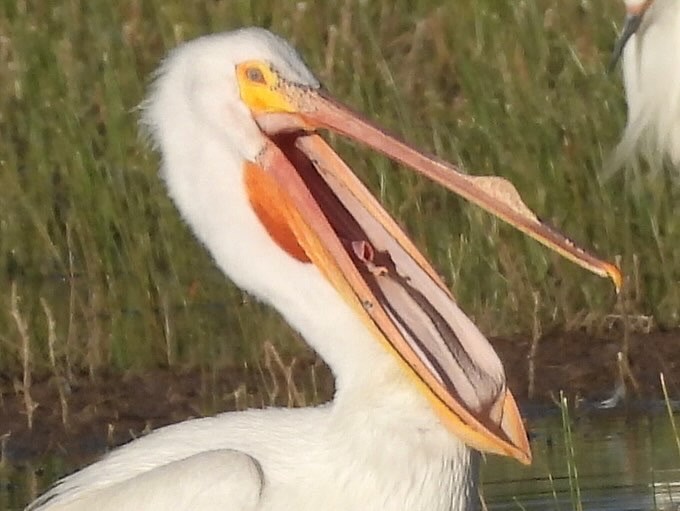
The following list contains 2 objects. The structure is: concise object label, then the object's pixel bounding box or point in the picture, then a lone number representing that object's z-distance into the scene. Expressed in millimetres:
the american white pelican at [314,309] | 11164
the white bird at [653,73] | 19750
